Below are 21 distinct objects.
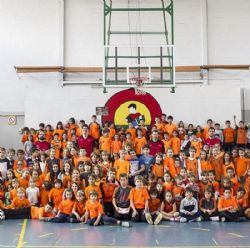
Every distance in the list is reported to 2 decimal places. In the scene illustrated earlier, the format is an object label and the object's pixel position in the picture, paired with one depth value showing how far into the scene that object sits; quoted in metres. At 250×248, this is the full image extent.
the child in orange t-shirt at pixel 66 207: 7.98
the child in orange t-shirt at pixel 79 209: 7.88
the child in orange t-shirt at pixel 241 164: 9.84
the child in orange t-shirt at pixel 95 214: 7.66
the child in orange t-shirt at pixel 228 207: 8.04
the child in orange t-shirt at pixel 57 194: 8.40
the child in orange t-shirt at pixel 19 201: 8.45
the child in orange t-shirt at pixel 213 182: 8.72
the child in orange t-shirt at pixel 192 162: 9.30
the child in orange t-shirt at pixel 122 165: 9.15
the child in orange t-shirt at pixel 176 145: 10.67
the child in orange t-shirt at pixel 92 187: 8.19
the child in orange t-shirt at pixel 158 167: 9.21
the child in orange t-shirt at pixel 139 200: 7.94
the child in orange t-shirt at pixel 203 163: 9.28
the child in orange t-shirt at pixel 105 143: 10.75
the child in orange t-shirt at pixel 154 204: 8.02
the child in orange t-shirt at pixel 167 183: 8.43
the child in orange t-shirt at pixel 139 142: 10.48
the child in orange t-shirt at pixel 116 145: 10.57
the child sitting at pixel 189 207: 8.02
